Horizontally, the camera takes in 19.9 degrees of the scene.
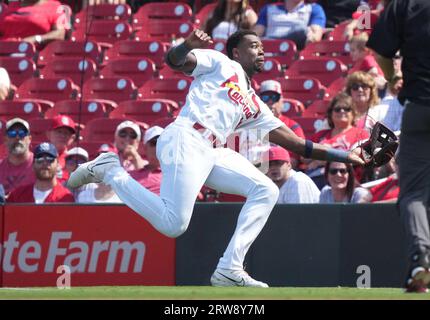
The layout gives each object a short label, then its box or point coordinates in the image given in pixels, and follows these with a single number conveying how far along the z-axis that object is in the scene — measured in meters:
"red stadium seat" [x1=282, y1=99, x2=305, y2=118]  12.61
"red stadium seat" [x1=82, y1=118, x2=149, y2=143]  12.91
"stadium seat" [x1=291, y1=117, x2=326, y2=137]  11.94
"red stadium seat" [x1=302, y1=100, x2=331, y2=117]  12.46
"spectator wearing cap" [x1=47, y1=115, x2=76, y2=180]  12.46
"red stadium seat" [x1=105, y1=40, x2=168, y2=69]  14.77
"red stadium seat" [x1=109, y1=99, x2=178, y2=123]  13.13
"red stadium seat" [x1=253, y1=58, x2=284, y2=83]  13.47
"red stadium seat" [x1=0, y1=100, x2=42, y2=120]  13.95
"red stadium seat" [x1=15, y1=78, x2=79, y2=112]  14.38
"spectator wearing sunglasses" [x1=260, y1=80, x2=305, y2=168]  11.20
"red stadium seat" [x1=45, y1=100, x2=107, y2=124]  13.66
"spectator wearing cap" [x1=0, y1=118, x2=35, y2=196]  11.77
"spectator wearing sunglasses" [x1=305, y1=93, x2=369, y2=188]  10.80
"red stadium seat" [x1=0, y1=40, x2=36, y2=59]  15.30
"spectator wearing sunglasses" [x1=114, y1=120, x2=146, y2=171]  11.61
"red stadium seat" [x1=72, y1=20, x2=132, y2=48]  15.55
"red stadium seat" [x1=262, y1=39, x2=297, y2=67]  13.86
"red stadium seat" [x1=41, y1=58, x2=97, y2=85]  14.79
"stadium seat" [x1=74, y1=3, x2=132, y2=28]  15.80
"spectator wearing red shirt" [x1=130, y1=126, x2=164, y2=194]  10.86
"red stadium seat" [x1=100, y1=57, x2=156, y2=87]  14.46
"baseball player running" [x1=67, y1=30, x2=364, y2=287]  8.31
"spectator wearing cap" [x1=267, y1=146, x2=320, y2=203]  10.27
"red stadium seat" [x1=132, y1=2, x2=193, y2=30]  15.28
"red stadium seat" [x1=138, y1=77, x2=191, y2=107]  13.70
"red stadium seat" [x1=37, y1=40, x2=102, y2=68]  15.12
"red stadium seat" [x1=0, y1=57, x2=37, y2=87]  14.99
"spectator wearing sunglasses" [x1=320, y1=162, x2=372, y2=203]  10.19
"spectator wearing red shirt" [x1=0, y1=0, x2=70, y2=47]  15.27
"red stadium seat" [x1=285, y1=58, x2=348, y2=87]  13.28
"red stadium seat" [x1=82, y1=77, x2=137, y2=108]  14.11
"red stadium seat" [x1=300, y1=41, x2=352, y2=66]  13.65
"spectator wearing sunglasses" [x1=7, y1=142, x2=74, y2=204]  11.02
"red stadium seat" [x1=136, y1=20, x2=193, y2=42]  14.85
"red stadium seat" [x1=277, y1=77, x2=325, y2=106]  13.04
